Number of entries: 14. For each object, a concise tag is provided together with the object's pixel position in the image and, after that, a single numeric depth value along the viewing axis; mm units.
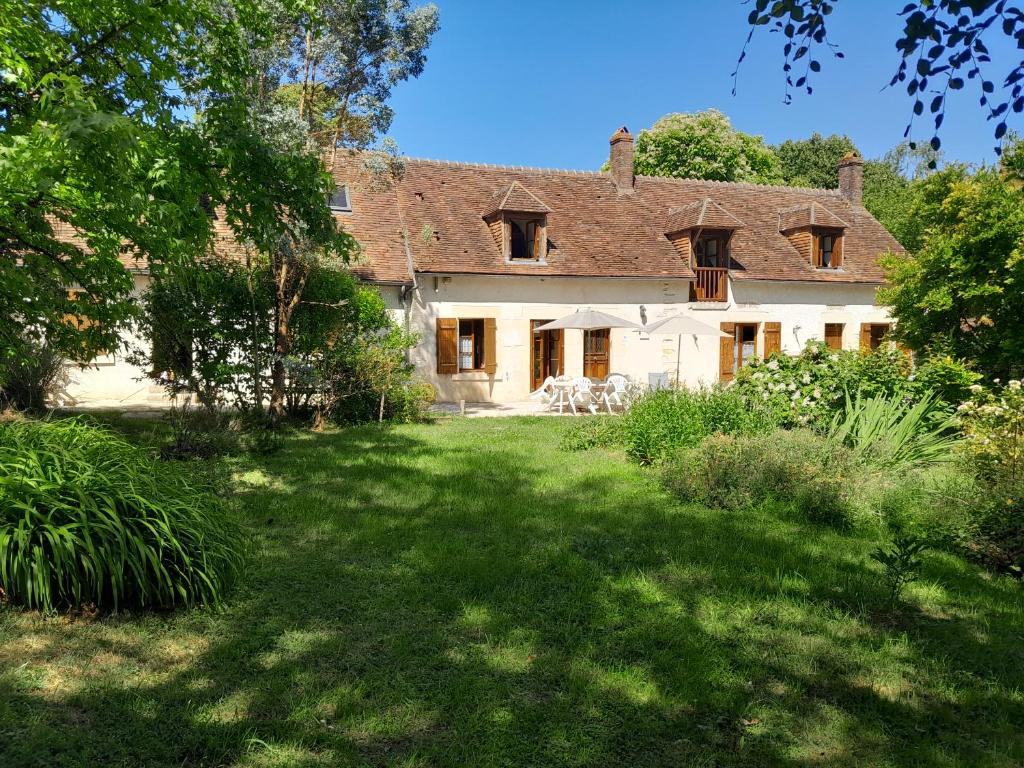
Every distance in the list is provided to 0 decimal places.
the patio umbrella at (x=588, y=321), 16594
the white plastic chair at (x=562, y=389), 15602
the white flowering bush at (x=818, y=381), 8633
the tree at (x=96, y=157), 4184
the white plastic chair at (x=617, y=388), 15312
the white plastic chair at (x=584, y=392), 15544
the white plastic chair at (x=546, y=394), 16000
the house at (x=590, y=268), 17641
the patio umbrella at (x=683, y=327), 16525
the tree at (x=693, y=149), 30531
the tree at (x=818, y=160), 36812
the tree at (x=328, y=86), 11625
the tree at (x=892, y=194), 30938
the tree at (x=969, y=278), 9867
